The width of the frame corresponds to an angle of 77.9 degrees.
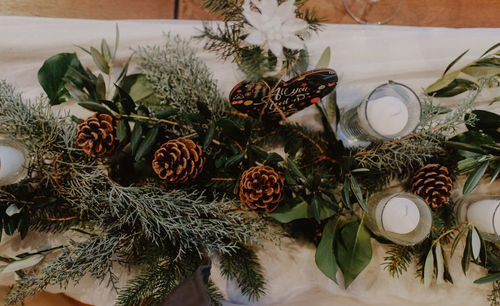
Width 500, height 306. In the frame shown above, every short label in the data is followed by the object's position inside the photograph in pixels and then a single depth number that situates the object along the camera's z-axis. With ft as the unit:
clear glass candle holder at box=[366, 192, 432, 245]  1.76
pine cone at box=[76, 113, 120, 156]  1.67
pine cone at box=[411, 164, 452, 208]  1.90
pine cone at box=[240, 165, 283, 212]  1.66
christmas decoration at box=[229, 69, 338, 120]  1.54
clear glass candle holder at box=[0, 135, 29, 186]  1.69
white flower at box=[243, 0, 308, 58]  1.28
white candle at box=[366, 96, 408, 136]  1.76
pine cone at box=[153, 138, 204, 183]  1.64
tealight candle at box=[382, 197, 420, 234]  1.76
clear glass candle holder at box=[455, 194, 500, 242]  1.85
